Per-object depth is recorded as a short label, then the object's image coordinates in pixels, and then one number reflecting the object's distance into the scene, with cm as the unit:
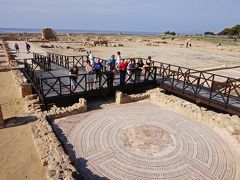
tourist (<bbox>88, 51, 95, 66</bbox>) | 1449
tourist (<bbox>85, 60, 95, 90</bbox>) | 1196
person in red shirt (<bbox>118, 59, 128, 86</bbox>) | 1258
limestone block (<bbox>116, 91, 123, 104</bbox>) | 1118
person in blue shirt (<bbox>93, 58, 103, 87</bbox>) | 1190
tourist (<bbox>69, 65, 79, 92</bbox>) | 1097
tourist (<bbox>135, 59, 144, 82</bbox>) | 1334
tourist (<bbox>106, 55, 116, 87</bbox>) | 1199
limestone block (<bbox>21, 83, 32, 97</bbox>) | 1184
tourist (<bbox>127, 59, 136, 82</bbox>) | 1302
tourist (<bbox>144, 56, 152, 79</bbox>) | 1382
